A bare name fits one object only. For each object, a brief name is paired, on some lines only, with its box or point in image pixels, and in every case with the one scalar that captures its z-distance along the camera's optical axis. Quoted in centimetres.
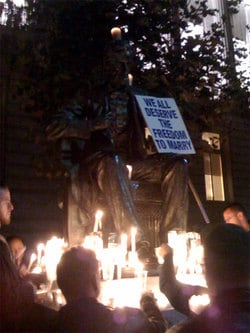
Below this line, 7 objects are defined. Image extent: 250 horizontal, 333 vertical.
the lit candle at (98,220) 538
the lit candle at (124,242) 466
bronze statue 514
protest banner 541
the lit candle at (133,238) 461
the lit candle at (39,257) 612
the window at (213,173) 1375
